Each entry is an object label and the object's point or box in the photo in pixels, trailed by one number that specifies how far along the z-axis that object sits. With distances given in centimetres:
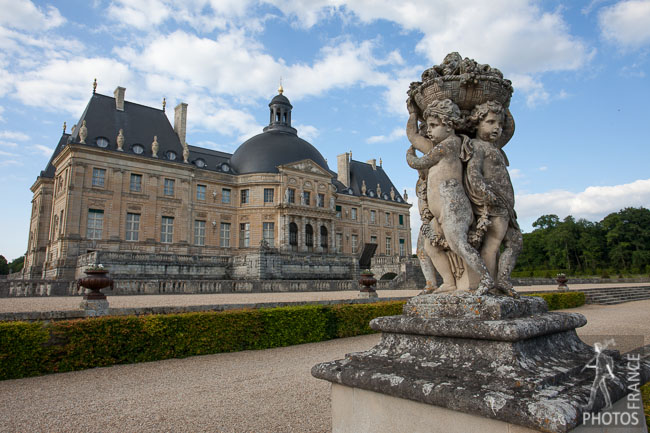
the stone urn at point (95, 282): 841
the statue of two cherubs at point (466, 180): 283
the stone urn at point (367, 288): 1298
